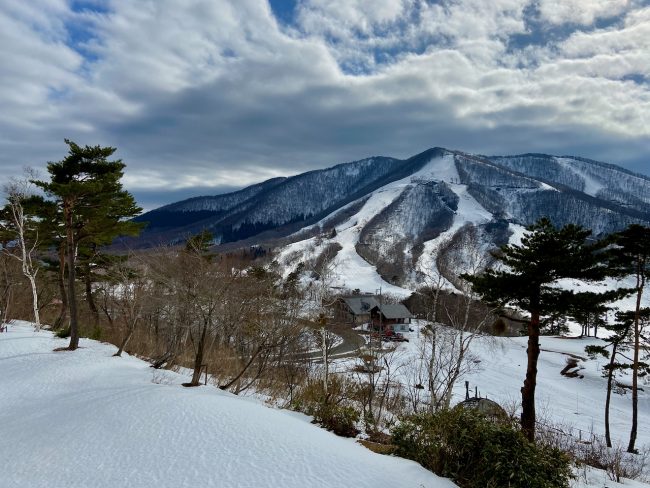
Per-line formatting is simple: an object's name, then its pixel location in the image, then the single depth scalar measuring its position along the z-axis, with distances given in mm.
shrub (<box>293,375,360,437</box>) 10492
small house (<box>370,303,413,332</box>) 73812
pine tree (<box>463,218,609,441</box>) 16391
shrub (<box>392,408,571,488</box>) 7047
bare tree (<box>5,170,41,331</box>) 23736
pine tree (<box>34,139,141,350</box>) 19156
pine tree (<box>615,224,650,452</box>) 22406
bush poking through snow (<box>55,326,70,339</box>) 23500
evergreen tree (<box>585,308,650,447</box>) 25297
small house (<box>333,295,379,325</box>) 67688
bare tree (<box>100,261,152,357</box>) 20606
